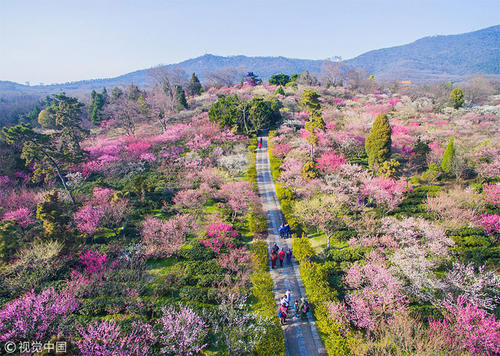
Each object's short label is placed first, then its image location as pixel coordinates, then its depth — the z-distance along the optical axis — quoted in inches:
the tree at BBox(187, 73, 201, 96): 3169.3
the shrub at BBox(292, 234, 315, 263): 765.9
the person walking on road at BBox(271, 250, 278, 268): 759.1
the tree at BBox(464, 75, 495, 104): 2810.0
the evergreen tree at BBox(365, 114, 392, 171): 1213.7
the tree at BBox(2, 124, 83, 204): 924.6
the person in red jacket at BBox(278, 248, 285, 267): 761.2
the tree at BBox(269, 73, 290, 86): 3521.2
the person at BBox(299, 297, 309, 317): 597.5
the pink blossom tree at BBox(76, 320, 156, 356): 429.4
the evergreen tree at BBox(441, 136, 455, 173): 1177.4
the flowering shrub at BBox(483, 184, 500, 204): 910.4
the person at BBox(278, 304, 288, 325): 576.4
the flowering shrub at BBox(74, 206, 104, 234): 842.8
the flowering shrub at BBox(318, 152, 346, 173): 1237.1
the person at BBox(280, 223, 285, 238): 907.4
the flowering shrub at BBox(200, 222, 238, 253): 811.5
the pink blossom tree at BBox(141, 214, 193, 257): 787.3
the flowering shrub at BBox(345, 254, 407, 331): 538.9
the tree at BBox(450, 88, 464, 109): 2204.7
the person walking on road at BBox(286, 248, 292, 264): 795.5
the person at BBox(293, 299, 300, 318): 612.4
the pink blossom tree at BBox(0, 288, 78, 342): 463.8
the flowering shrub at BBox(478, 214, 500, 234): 814.5
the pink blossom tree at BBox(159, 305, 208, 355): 460.8
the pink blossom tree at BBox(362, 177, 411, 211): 918.4
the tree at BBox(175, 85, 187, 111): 2448.3
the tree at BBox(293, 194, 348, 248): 826.8
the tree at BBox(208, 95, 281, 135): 1972.2
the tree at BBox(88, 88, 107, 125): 2354.0
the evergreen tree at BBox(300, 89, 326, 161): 1483.8
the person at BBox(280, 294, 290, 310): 585.3
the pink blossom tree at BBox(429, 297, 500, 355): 439.8
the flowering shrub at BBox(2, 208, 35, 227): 859.4
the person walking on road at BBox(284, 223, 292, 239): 910.4
